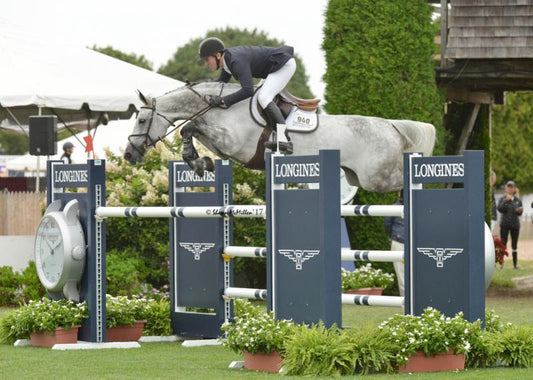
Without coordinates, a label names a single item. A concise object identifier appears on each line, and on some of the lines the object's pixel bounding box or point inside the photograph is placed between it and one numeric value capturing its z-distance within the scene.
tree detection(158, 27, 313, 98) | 136.25
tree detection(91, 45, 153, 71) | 120.19
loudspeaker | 30.91
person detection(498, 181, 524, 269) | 48.19
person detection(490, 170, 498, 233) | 57.21
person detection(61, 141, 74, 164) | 39.97
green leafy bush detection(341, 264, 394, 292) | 30.27
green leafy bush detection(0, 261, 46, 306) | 29.14
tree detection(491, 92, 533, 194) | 105.56
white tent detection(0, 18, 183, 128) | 37.62
